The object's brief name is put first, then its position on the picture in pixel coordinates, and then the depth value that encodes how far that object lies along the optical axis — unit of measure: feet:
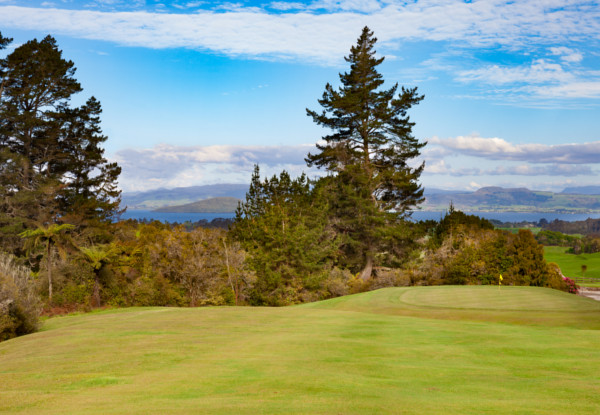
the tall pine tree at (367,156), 148.97
